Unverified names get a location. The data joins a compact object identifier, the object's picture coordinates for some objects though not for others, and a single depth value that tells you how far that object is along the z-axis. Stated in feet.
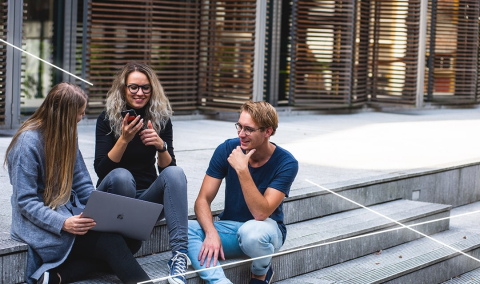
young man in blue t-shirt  12.71
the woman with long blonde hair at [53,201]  11.07
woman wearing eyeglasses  12.69
